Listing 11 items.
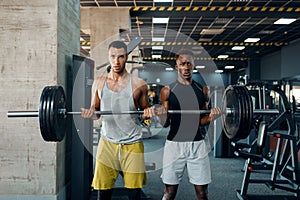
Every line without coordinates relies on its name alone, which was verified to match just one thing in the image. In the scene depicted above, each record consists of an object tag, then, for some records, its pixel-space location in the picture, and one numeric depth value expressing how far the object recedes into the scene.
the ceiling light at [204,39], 9.72
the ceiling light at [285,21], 7.14
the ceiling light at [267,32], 8.49
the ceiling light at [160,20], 7.25
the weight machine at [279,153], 2.89
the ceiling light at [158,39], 9.41
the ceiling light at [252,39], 9.62
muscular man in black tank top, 1.90
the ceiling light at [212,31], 8.38
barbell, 1.63
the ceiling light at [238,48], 10.99
